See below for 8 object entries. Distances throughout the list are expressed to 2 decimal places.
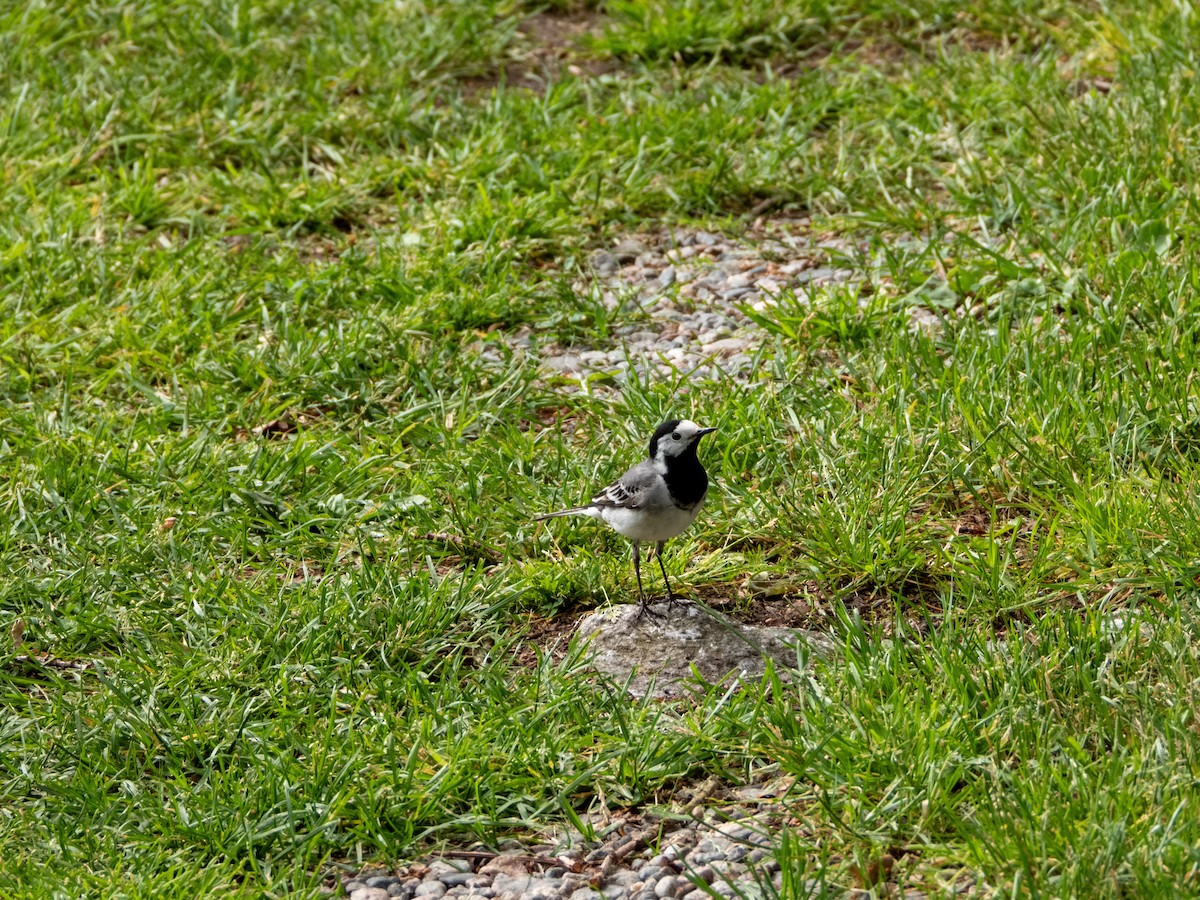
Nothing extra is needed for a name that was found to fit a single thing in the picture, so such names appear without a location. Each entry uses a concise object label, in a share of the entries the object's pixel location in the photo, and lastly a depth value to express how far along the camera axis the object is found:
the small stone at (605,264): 12.74
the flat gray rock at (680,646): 8.23
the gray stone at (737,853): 6.86
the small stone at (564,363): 11.63
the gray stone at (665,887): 6.77
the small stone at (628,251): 12.94
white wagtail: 8.27
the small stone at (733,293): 12.27
